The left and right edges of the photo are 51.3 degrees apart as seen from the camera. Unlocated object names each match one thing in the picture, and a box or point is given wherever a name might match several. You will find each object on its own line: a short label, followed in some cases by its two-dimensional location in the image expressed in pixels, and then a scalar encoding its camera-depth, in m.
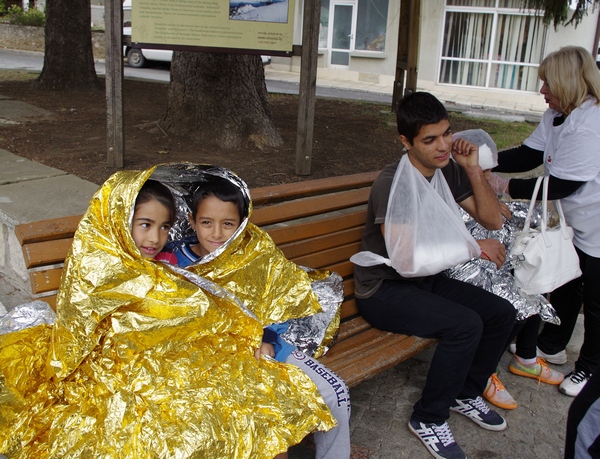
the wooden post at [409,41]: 8.38
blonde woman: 3.21
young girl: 2.40
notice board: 4.59
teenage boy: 2.91
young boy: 2.52
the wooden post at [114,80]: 4.47
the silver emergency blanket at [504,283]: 3.38
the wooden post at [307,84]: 4.91
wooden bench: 2.47
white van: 18.65
